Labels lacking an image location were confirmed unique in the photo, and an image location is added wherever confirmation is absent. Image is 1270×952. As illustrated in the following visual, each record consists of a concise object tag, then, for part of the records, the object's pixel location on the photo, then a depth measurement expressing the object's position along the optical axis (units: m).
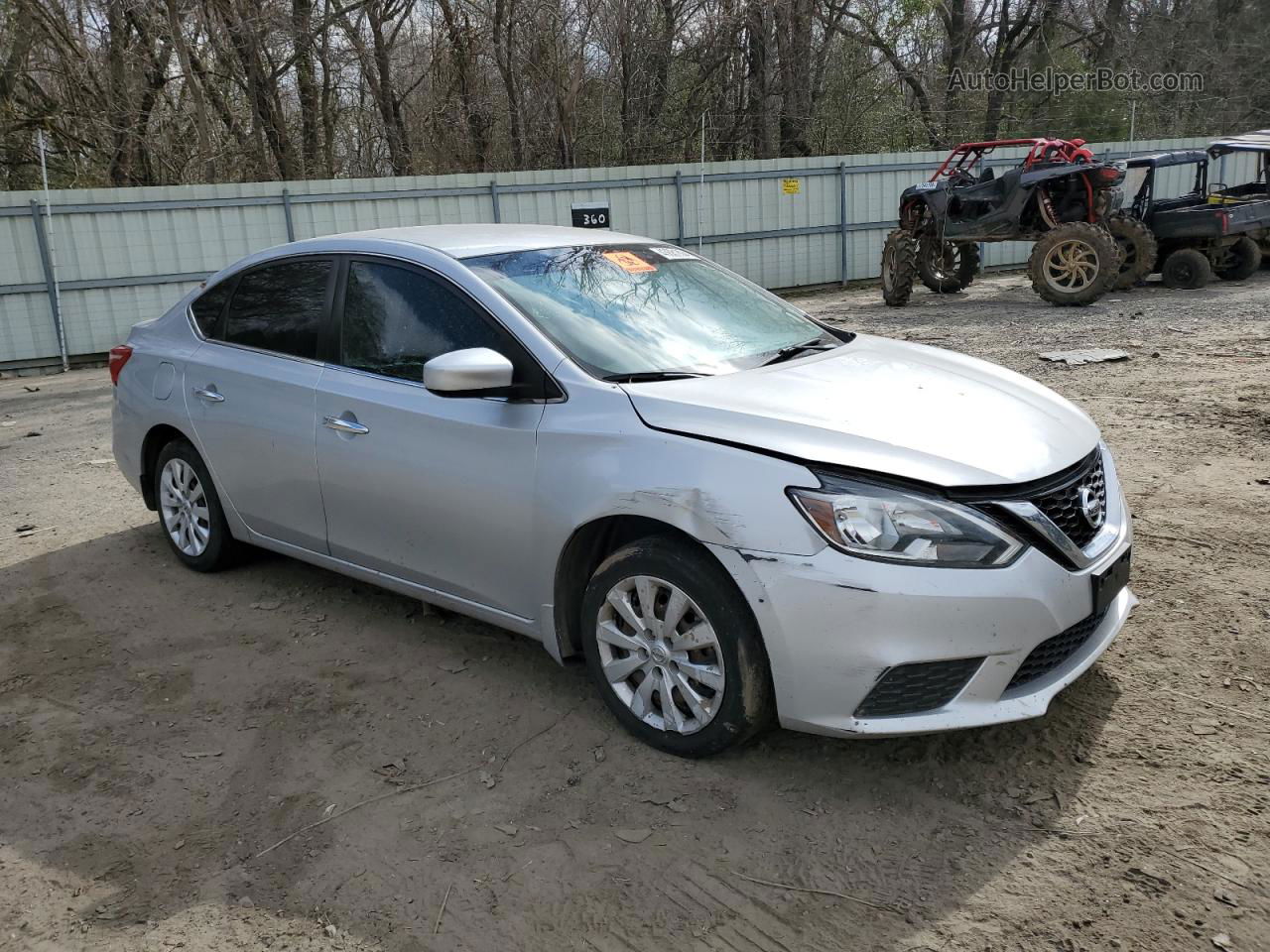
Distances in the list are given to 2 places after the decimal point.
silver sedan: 2.89
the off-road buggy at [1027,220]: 12.94
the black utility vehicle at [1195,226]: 13.52
